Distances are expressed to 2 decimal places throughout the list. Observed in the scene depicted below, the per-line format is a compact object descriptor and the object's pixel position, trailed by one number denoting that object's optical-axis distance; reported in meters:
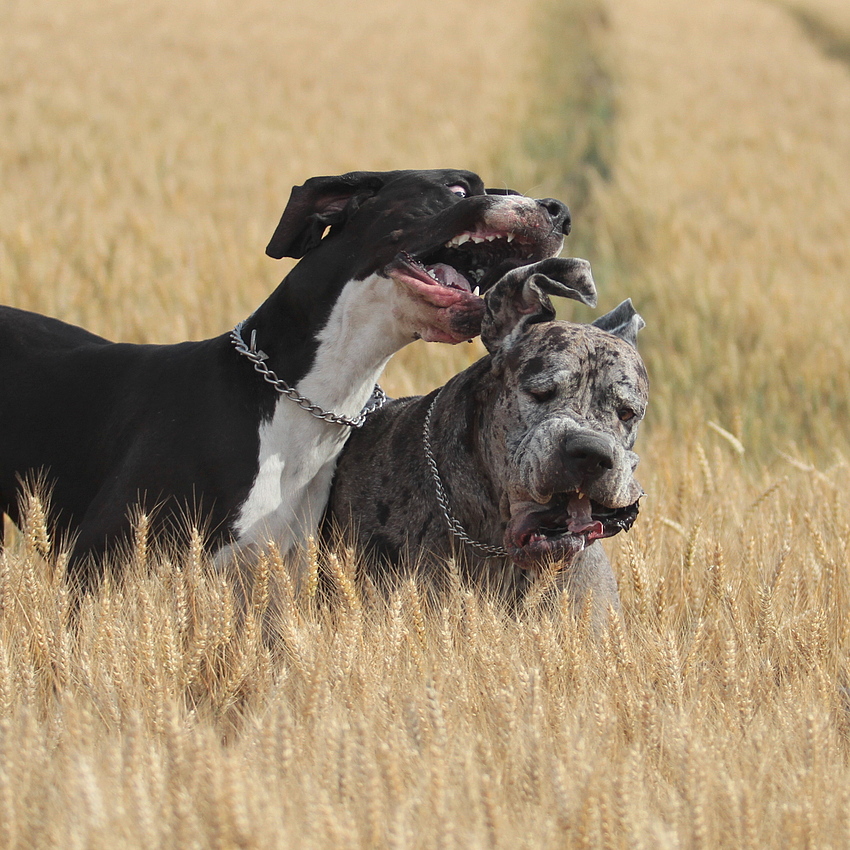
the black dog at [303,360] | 6.61
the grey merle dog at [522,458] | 5.81
